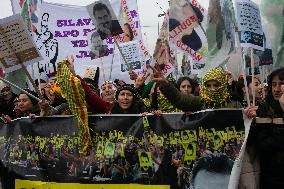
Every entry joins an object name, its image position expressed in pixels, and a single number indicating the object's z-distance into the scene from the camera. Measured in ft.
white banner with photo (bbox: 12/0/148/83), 28.91
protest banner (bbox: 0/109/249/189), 13.39
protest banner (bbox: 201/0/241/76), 13.82
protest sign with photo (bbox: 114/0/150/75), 30.63
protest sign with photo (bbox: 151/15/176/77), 25.20
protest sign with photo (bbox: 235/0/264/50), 13.10
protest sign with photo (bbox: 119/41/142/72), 27.39
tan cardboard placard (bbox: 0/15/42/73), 17.42
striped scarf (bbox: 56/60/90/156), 15.62
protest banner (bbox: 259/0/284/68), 14.79
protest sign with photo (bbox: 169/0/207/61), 21.52
